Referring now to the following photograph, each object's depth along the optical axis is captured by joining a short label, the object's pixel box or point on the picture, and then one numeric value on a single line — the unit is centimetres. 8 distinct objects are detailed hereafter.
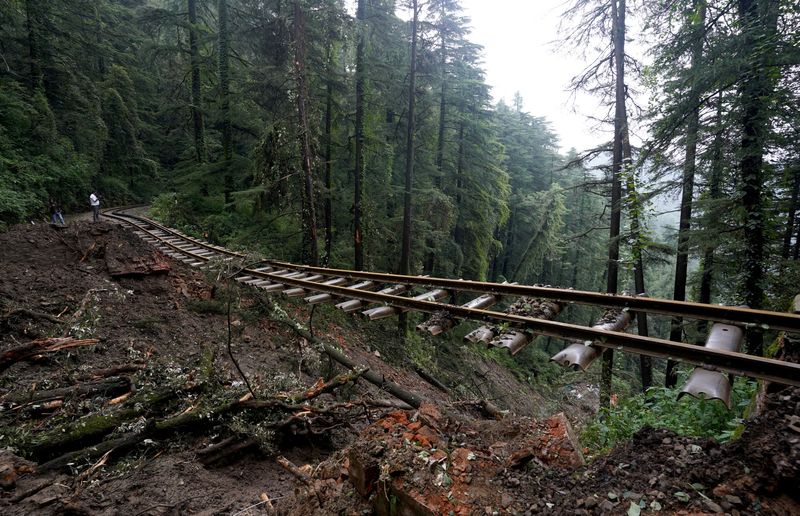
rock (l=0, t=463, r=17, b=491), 290
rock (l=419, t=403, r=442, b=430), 363
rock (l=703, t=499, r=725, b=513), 206
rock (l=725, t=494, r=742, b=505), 208
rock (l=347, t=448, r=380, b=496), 282
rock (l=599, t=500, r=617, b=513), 227
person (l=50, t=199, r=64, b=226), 1273
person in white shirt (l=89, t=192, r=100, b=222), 1419
